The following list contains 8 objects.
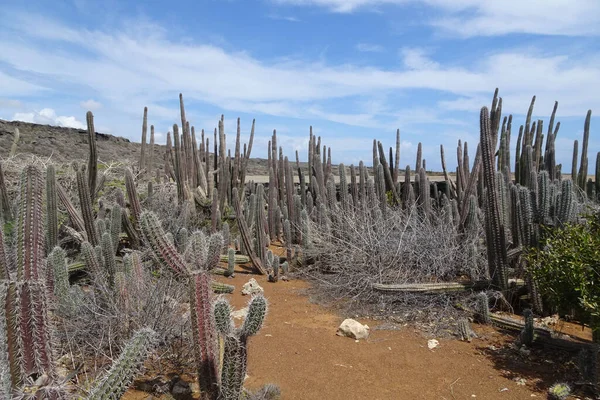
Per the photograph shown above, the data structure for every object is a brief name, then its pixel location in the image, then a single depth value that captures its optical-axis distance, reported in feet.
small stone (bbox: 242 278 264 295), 22.06
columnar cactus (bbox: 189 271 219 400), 10.29
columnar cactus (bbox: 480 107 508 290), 17.92
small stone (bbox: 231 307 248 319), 18.02
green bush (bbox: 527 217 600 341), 13.21
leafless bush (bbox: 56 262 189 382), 13.67
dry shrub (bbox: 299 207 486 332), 19.57
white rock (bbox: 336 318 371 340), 16.84
